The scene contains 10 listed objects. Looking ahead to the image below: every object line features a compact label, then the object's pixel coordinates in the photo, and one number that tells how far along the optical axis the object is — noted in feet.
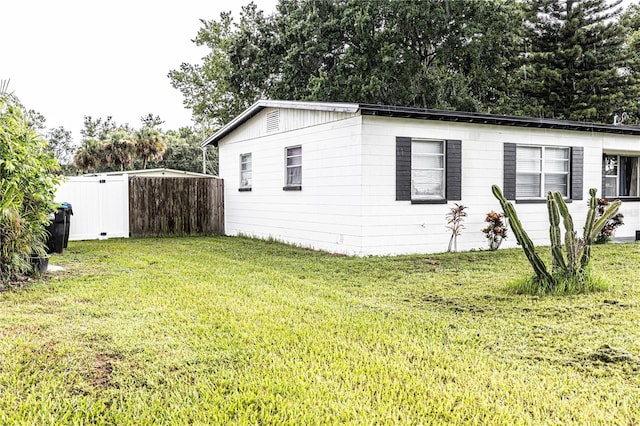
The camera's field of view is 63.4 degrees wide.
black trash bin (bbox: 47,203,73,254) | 31.42
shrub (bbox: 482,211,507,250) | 34.04
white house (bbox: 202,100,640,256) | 31.45
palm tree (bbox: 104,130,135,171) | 93.68
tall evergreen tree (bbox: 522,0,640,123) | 70.15
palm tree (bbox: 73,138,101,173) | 95.86
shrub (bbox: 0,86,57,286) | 20.59
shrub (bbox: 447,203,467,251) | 33.14
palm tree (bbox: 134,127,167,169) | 94.53
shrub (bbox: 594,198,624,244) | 38.09
